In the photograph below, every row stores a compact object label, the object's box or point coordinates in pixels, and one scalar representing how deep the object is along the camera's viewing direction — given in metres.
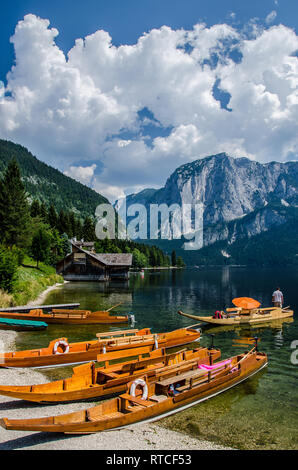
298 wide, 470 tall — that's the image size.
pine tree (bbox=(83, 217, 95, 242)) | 110.62
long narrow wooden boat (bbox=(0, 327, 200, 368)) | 14.62
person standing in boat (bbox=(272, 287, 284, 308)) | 33.19
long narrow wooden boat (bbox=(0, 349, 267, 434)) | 8.46
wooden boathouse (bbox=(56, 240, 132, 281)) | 75.12
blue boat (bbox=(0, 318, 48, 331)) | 23.14
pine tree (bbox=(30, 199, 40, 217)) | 90.38
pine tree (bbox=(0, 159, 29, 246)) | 54.56
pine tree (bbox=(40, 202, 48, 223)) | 91.00
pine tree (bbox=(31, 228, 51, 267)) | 58.81
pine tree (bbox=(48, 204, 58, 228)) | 95.38
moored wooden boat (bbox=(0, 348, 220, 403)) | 10.71
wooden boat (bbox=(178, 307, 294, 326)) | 26.91
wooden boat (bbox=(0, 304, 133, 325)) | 25.61
